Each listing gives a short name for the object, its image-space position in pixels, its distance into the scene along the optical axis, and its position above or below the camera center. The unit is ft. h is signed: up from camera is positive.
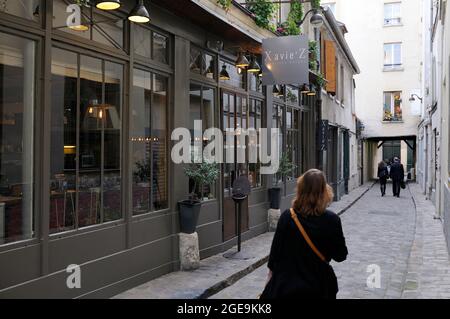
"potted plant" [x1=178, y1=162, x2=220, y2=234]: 25.63 -2.04
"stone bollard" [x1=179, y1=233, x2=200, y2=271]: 25.62 -4.81
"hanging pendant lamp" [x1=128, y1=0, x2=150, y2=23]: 19.93 +5.69
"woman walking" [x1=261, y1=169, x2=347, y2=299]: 11.07 -2.06
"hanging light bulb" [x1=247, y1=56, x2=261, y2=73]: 33.17 +5.97
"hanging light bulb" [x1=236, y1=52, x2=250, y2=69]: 31.49 +6.03
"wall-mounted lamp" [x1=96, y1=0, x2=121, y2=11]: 18.44 +5.66
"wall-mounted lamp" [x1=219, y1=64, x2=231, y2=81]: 31.73 +5.24
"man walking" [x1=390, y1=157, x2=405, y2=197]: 74.33 -2.64
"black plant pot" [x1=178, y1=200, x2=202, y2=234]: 25.54 -2.99
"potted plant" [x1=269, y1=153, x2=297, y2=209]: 39.24 -1.82
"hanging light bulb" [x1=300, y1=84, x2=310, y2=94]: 49.46 +6.76
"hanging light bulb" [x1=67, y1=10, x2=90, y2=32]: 19.15 +5.13
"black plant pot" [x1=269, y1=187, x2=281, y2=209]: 39.19 -3.10
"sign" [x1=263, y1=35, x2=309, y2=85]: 32.86 +6.50
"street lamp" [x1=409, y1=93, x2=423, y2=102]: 87.30 +10.40
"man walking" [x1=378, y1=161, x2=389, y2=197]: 78.89 -2.95
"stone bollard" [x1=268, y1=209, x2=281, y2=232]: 38.88 -4.71
